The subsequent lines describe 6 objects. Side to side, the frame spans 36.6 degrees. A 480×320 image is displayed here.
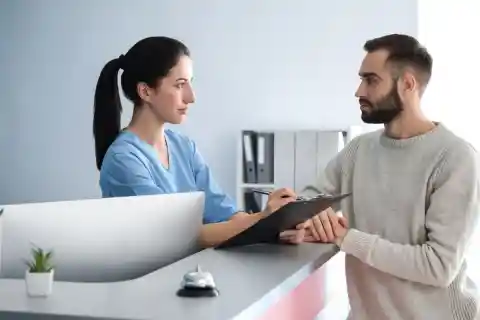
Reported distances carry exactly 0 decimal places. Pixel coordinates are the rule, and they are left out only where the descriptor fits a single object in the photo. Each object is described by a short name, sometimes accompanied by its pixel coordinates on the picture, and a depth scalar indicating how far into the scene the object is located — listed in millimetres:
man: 1881
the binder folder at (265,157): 4762
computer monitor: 1360
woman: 2234
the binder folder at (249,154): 4828
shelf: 4734
